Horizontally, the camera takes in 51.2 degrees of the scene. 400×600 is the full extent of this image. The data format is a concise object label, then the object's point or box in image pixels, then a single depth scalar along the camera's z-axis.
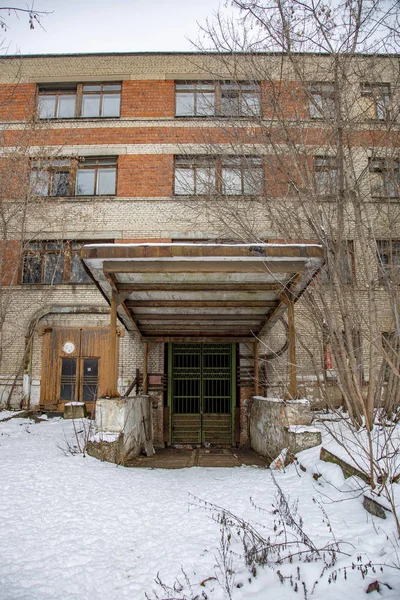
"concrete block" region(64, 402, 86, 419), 10.67
